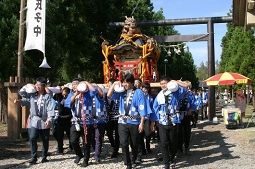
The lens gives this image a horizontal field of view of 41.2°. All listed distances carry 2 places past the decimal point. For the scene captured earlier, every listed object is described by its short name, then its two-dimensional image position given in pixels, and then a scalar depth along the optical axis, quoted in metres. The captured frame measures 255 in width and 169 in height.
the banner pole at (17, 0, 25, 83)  11.28
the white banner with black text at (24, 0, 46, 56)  10.91
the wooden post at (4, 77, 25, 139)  10.76
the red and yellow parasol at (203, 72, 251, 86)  15.04
